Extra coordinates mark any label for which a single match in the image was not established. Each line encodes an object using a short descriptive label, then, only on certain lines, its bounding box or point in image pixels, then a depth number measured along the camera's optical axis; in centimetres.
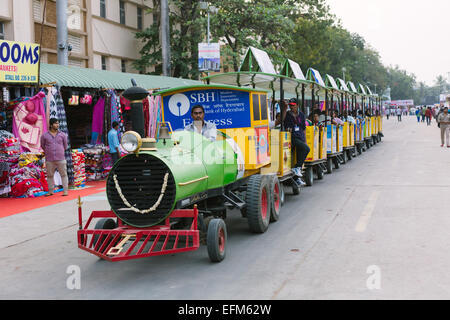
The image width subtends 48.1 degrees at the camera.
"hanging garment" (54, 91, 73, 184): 1239
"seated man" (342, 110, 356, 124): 1914
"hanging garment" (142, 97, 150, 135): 1541
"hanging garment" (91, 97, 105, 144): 1451
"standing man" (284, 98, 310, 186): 1089
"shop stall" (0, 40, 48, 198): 1116
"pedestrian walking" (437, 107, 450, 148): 2223
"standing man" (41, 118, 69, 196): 1131
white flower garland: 535
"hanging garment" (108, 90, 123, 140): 1423
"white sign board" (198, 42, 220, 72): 2320
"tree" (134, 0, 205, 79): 2694
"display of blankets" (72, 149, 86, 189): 1298
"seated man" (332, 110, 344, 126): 1569
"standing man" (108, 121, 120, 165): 1359
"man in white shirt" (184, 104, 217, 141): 687
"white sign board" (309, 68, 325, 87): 1361
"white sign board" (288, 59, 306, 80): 1218
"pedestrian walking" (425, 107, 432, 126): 5132
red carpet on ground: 1008
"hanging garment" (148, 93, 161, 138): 1476
